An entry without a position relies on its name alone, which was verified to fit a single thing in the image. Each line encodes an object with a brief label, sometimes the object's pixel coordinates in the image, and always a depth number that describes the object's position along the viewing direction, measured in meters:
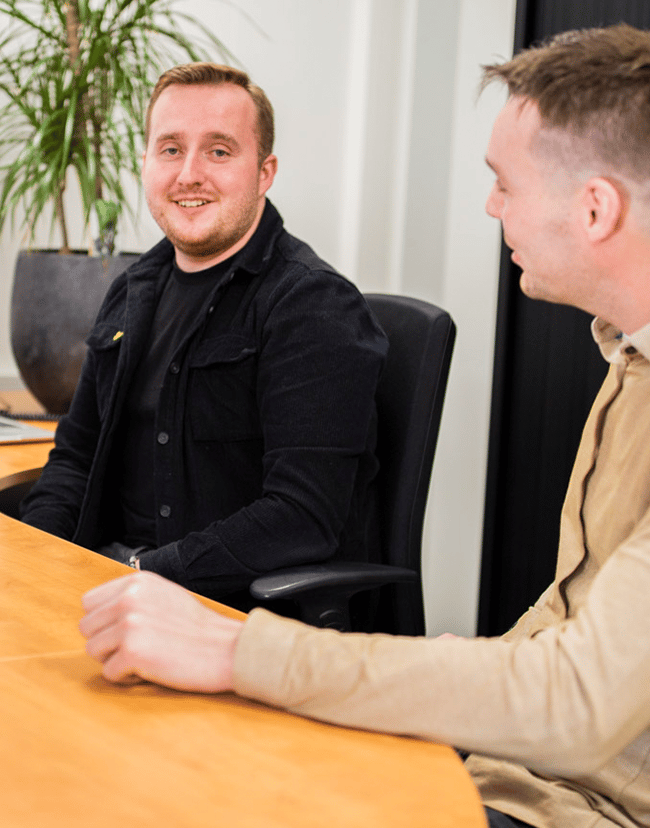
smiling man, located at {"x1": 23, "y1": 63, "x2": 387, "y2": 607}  1.54
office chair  1.63
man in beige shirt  0.76
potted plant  2.48
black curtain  2.63
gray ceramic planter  2.47
